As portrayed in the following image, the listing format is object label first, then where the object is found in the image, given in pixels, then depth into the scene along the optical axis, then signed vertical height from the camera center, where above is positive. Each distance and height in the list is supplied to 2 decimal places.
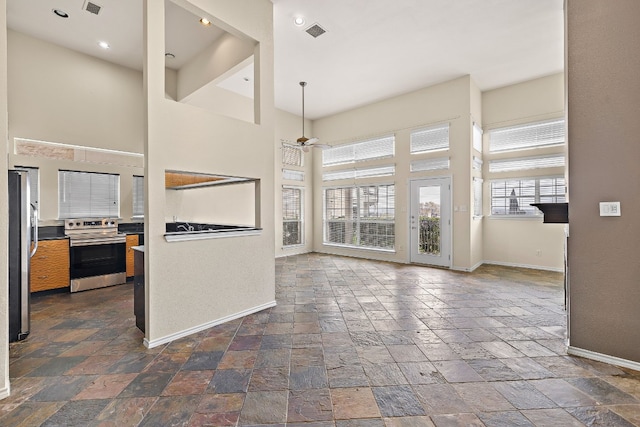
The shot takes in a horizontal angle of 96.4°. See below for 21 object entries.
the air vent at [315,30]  4.14 +2.68
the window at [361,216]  6.95 -0.10
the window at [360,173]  6.89 +1.02
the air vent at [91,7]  3.55 +2.63
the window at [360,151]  6.89 +1.58
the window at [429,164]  6.00 +1.03
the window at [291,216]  7.53 -0.09
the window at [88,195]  4.50 +0.32
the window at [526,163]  5.56 +0.98
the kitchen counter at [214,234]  2.79 -0.22
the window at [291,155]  7.45 +1.55
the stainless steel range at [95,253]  4.24 -0.60
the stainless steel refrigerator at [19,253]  2.52 -0.35
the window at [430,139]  5.98 +1.57
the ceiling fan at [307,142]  5.69 +1.42
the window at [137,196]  5.20 +0.33
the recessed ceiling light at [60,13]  3.68 +2.63
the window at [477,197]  5.89 +0.30
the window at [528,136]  5.54 +1.54
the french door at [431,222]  5.98 -0.22
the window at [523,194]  5.58 +0.35
